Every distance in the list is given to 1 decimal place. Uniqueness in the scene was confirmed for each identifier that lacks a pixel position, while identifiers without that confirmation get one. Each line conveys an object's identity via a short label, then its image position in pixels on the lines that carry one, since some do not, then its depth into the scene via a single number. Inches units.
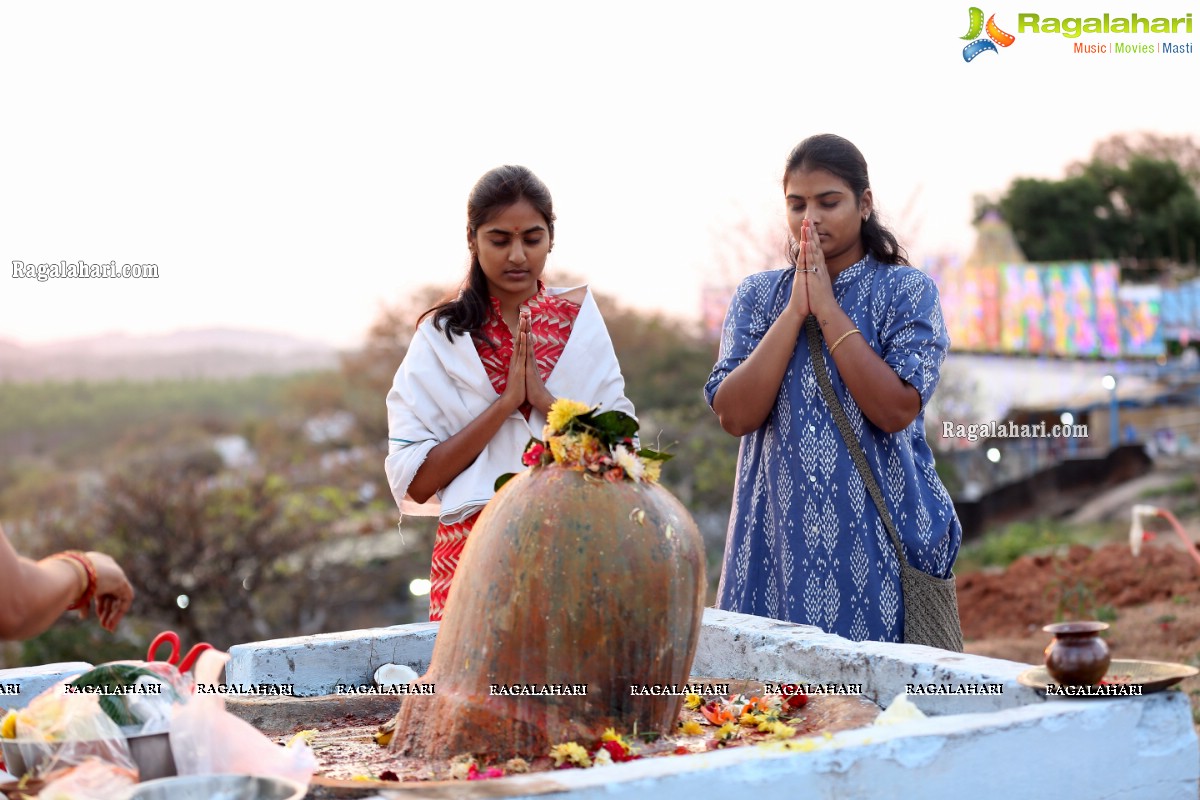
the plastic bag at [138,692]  118.7
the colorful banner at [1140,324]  883.4
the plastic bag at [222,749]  116.8
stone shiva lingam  138.1
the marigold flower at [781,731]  142.6
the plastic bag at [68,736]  114.0
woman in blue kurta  163.8
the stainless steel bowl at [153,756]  116.2
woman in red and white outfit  168.1
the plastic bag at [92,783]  107.4
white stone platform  112.4
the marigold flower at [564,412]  146.3
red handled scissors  129.6
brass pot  128.2
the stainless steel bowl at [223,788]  110.1
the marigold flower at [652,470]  148.7
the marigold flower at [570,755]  133.0
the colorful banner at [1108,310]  873.5
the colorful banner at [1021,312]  860.0
